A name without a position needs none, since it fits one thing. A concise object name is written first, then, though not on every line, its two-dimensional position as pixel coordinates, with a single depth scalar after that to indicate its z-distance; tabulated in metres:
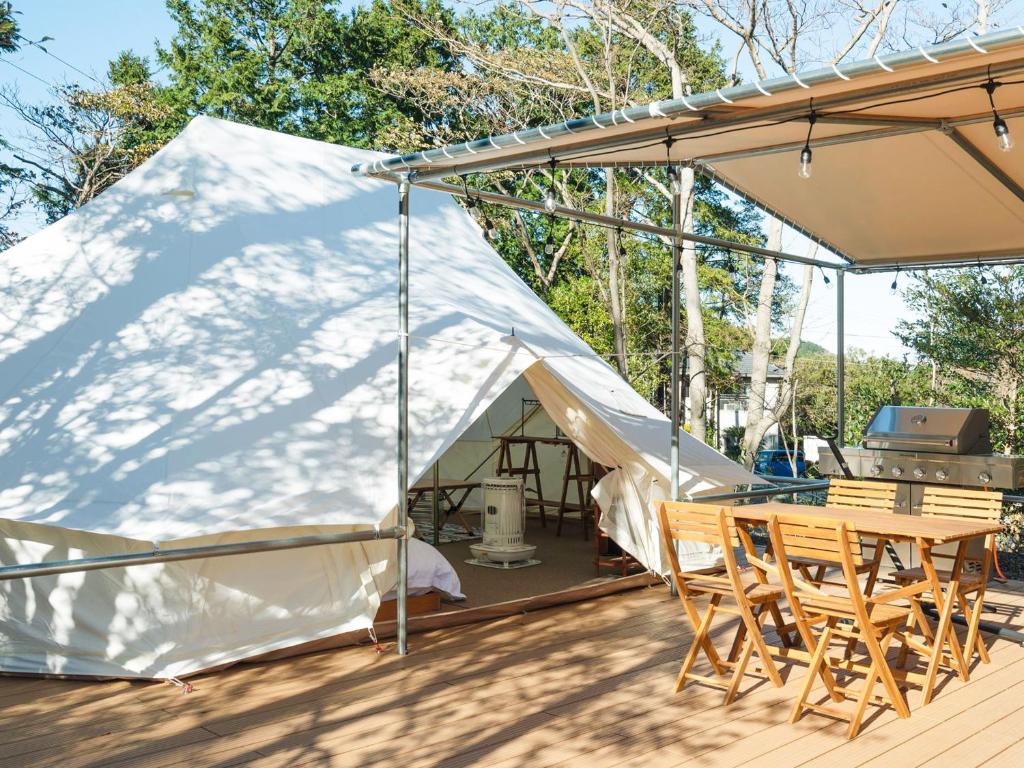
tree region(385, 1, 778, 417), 12.77
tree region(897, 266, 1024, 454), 9.95
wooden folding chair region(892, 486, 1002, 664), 4.67
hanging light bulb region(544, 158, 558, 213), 4.98
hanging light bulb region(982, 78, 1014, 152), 3.73
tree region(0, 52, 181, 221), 16.17
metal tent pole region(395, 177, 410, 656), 4.99
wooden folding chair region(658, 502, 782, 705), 4.13
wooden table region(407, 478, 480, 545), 8.59
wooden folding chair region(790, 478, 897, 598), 5.82
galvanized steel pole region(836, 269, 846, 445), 8.06
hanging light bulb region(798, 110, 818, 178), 4.04
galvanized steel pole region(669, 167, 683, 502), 6.14
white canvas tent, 4.66
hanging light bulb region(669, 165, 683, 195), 4.66
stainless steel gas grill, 6.56
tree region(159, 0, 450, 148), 20.67
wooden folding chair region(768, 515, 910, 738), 3.81
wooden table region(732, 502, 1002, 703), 4.11
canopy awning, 3.68
